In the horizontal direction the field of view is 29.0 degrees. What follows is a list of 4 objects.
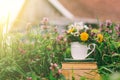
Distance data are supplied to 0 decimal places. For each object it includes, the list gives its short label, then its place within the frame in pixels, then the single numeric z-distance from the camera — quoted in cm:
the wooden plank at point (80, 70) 209
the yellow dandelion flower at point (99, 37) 234
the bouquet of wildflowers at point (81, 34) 221
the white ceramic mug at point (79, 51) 218
